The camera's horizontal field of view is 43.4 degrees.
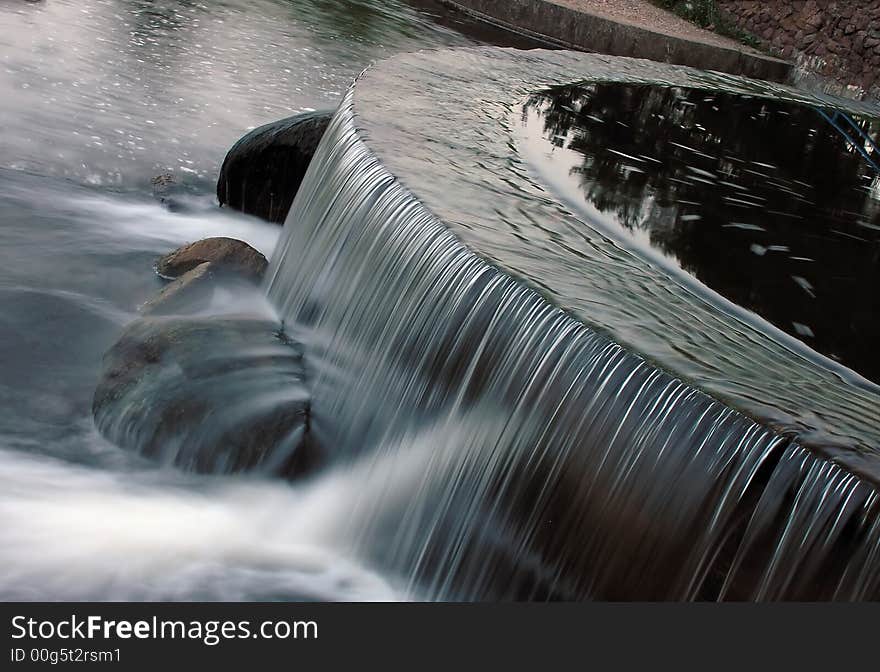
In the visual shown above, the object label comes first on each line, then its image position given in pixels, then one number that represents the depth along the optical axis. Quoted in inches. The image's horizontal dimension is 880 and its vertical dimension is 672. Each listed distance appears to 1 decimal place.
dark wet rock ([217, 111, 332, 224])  241.3
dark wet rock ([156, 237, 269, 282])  196.5
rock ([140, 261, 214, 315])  183.3
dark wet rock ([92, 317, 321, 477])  146.4
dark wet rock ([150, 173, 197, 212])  249.9
